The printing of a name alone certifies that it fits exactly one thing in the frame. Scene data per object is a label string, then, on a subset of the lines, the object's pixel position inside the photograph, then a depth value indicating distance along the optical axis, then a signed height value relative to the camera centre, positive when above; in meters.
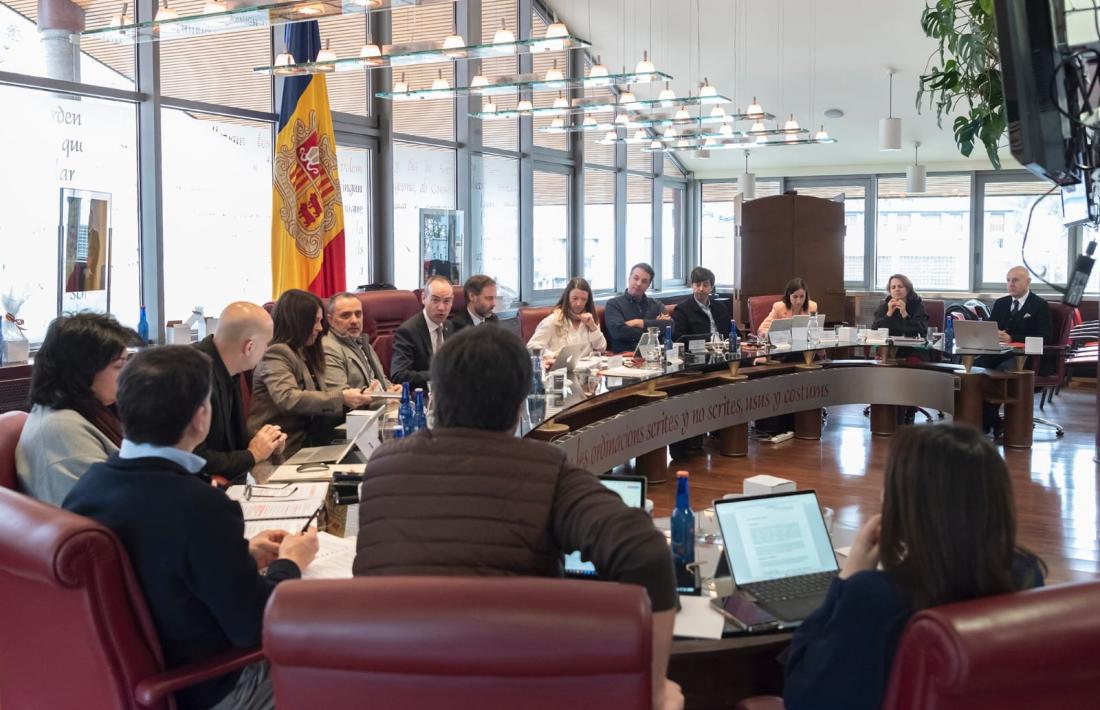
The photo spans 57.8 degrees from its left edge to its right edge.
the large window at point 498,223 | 10.61 +0.85
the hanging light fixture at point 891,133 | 10.18 +1.71
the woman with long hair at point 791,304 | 8.37 -0.04
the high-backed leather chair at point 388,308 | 7.10 -0.06
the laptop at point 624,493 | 2.36 -0.49
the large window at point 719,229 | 14.48 +1.05
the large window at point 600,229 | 12.77 +0.92
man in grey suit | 4.72 -0.25
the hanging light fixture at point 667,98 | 7.29 +1.48
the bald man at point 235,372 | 3.47 -0.26
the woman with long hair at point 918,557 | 1.64 -0.43
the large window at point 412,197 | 9.56 +1.02
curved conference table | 5.50 -0.67
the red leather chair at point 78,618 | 1.85 -0.62
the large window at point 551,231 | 11.89 +0.84
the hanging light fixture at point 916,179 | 11.48 +1.40
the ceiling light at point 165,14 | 4.89 +1.41
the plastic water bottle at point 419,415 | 3.61 -0.42
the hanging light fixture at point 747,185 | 12.34 +1.42
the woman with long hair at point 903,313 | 8.36 -0.11
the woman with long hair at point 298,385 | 4.06 -0.35
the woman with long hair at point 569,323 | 6.70 -0.16
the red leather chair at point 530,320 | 7.00 -0.14
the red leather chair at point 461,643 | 1.37 -0.48
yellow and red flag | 7.21 +0.85
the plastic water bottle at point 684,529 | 2.42 -0.56
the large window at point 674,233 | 14.45 +0.97
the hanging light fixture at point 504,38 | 5.29 +1.40
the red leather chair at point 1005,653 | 1.41 -0.51
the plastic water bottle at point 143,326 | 6.34 -0.16
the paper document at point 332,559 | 2.40 -0.65
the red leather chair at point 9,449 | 2.65 -0.40
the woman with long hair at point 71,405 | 2.62 -0.29
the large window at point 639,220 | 13.59 +1.10
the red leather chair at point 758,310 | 8.88 -0.09
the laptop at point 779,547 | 2.33 -0.60
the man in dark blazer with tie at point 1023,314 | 7.85 -0.12
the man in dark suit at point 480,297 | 6.22 +0.02
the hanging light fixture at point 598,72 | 6.25 +1.43
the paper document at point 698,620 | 2.10 -0.69
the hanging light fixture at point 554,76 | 6.48 +1.46
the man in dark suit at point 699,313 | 7.92 -0.11
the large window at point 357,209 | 9.02 +0.83
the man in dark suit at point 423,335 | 5.54 -0.20
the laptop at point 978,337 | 7.40 -0.28
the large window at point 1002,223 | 12.16 +0.94
